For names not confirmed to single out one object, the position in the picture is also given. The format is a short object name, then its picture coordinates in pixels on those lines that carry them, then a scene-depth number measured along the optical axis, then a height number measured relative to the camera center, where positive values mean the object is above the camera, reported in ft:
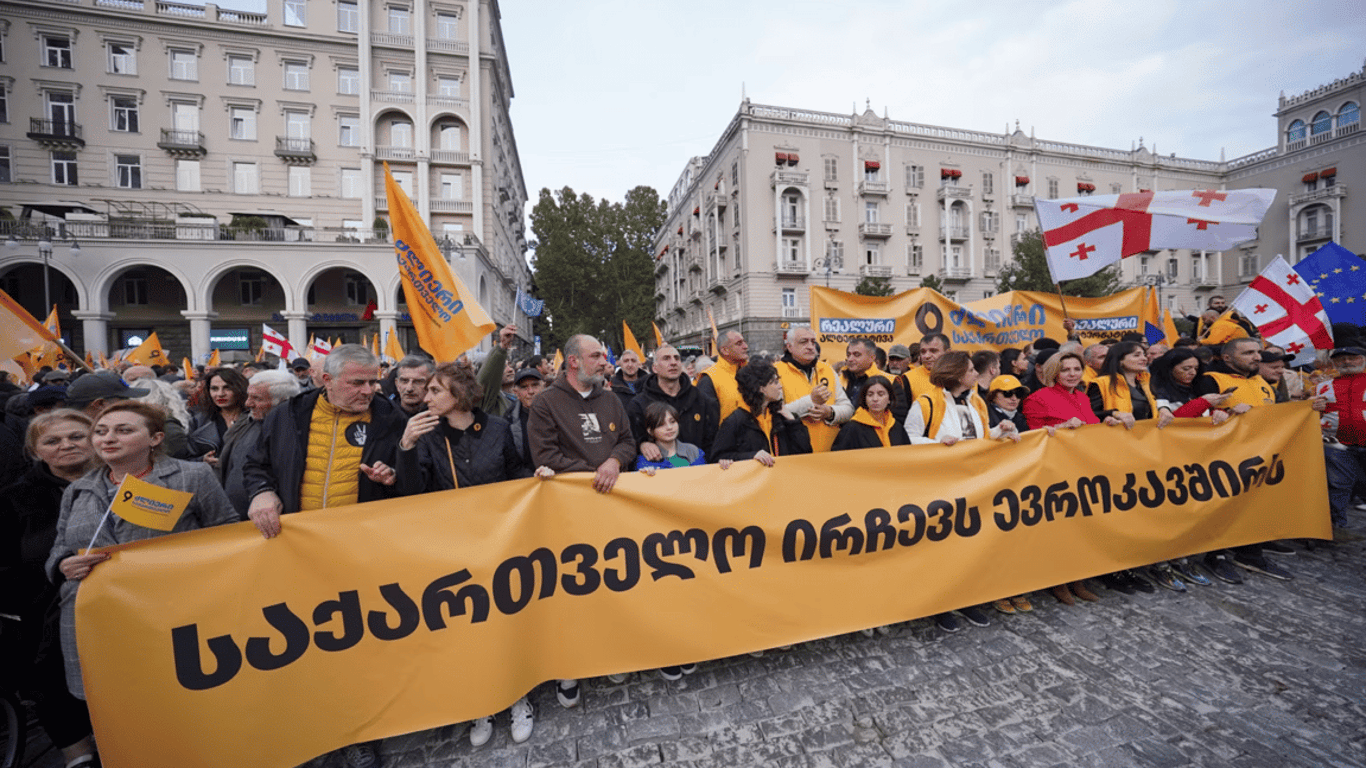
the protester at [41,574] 7.57 -2.80
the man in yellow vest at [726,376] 14.12 -0.11
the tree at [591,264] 127.03 +28.24
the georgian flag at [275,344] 36.01 +2.82
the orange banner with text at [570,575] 7.18 -3.59
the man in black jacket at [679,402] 13.82 -0.80
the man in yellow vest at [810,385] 11.88 -0.40
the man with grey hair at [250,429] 10.74 -0.99
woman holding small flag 6.92 -1.60
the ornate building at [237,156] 71.31 +39.50
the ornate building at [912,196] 115.24 +41.17
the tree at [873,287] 106.24 +17.22
